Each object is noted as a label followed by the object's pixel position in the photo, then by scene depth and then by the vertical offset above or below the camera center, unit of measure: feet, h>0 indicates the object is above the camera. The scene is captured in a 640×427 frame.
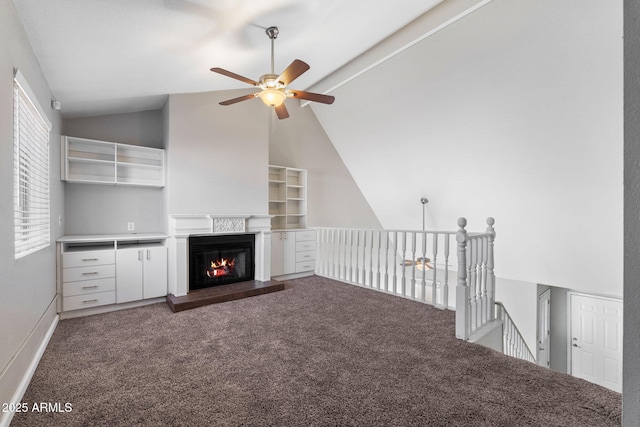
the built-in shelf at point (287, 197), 18.56 +0.93
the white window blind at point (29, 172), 6.71 +1.06
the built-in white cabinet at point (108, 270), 10.85 -2.22
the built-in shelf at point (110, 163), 12.00 +2.06
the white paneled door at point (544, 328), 18.92 -7.48
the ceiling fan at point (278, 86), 8.54 +3.85
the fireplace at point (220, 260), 13.71 -2.28
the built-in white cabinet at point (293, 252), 16.75 -2.30
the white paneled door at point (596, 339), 17.35 -7.63
